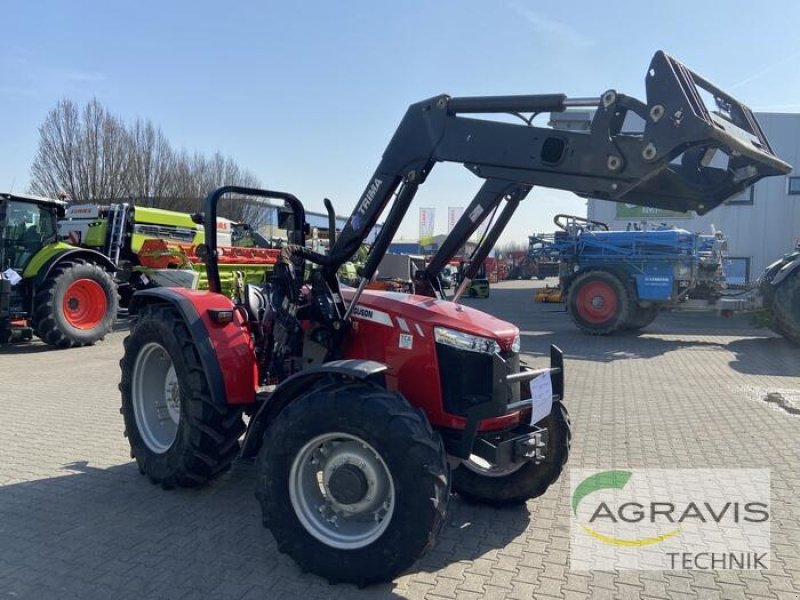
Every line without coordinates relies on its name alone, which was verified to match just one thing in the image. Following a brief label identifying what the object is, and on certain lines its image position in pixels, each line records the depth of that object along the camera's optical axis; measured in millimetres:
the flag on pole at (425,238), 42906
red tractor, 2939
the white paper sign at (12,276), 9367
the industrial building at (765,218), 20938
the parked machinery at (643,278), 12148
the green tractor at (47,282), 9688
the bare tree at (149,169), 30281
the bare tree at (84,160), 29062
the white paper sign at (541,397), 3490
